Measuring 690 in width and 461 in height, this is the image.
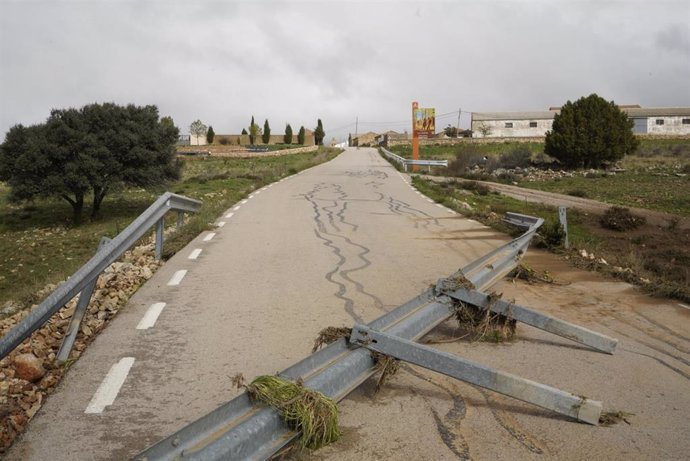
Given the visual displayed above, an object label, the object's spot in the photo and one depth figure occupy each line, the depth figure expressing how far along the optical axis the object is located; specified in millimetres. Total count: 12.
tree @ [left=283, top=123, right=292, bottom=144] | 119625
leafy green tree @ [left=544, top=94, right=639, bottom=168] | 45531
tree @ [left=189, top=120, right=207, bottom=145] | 125850
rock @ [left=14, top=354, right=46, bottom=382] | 5125
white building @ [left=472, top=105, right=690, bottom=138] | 88312
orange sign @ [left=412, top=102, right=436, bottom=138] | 48406
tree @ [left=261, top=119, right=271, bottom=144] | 119625
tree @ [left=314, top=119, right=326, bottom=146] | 122938
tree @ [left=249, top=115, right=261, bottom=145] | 119712
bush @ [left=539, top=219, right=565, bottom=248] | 11391
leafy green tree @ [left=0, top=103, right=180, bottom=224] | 28953
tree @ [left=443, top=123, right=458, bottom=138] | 128100
